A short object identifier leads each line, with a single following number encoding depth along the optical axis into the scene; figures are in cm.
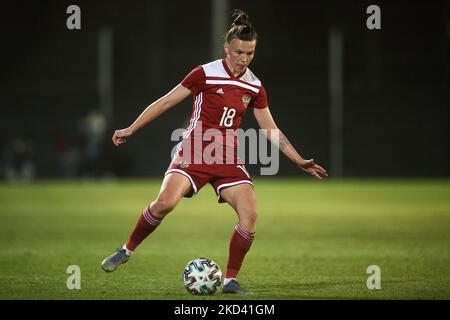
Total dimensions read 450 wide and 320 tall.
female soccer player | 1570
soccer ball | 1522
